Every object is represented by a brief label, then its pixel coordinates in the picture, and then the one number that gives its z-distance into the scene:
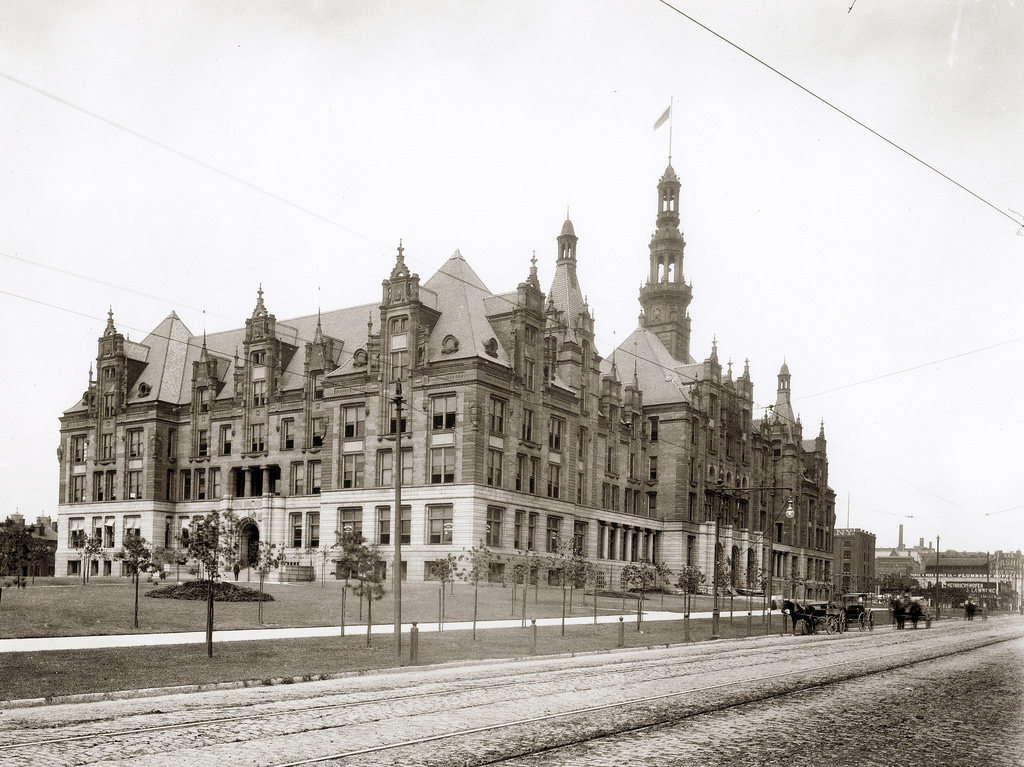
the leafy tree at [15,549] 50.75
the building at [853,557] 164.25
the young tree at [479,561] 48.18
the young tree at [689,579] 43.28
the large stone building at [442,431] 62.34
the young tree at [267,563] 44.46
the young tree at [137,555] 34.52
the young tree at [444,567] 42.36
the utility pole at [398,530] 25.67
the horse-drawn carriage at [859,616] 48.33
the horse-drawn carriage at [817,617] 44.19
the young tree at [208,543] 27.47
